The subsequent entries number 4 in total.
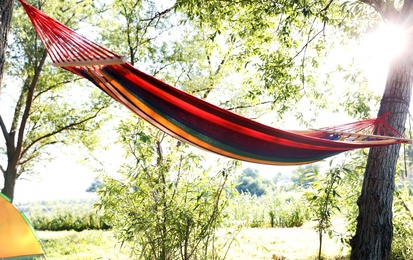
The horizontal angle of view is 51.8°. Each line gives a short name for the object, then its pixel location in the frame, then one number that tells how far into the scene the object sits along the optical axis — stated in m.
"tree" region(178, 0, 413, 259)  2.78
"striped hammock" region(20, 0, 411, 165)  1.84
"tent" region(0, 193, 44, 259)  4.04
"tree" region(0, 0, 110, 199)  6.75
